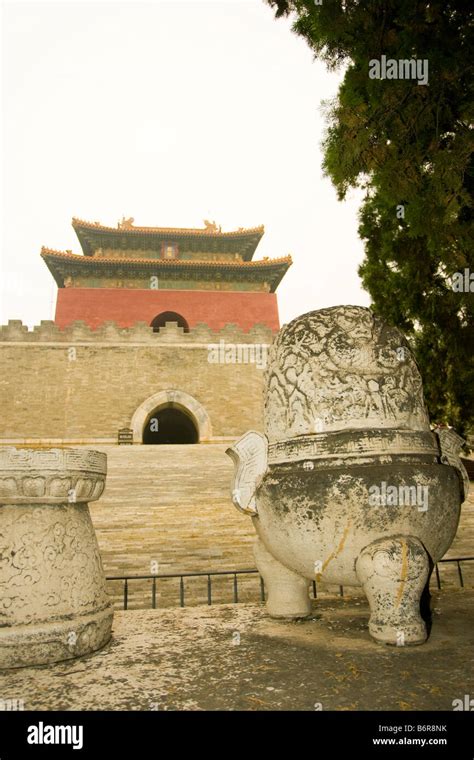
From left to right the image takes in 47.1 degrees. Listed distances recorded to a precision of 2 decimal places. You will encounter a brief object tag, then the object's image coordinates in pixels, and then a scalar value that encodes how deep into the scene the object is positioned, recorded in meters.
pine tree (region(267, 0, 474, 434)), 3.69
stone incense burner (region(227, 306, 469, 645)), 2.15
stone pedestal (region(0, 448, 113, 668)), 2.10
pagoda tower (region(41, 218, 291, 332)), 22.31
